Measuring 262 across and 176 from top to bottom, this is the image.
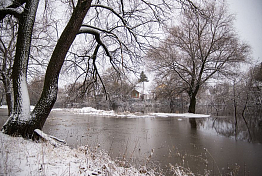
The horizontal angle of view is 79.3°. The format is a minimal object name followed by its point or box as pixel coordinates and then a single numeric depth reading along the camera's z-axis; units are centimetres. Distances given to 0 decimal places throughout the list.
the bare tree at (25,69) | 425
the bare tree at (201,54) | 1594
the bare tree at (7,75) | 1028
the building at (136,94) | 6210
